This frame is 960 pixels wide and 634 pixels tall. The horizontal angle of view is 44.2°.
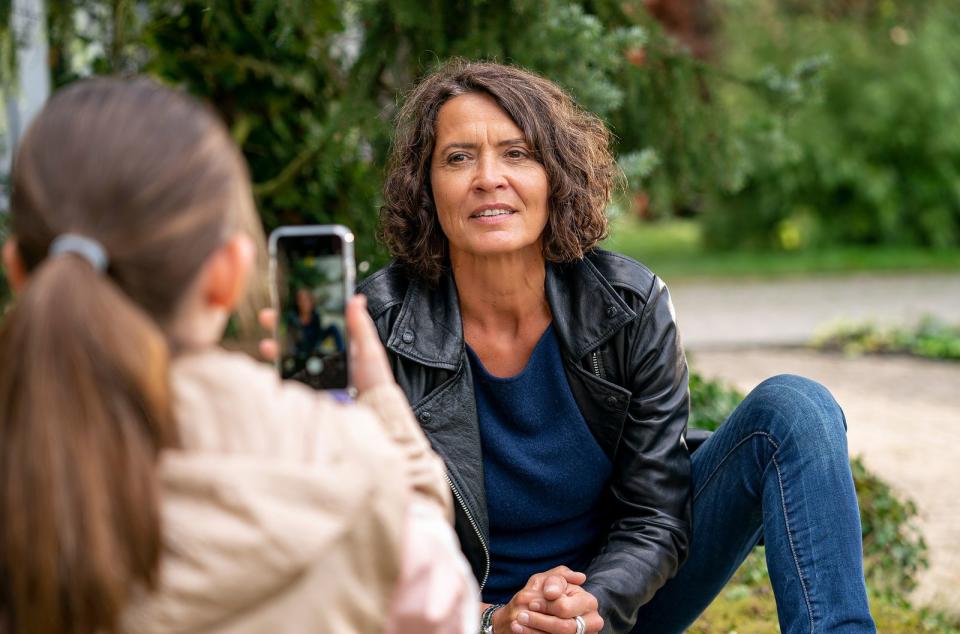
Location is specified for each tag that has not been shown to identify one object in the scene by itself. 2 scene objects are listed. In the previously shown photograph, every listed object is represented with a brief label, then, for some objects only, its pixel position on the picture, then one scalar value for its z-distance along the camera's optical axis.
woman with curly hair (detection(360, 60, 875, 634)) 2.48
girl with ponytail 1.21
